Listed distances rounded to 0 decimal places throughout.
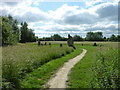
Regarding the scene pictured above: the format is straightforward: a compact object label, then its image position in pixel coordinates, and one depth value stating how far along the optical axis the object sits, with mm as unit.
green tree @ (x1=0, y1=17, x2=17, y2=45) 17268
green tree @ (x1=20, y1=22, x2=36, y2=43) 45047
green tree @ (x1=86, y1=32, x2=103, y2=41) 63744
